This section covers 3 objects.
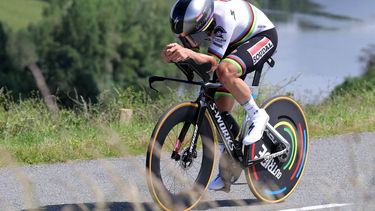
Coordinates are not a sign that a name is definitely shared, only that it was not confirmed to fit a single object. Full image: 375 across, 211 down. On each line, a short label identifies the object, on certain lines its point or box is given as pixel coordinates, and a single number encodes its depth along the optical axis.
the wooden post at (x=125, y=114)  18.20
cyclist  10.33
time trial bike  10.37
